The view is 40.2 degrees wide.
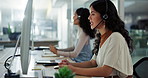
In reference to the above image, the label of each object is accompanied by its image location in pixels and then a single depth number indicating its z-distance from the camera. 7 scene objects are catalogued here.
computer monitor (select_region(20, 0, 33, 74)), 1.12
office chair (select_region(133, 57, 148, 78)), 1.69
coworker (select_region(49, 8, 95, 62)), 2.20
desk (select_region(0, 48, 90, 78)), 1.25
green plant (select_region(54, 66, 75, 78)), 0.87
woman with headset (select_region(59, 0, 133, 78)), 1.28
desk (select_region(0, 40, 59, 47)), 4.86
